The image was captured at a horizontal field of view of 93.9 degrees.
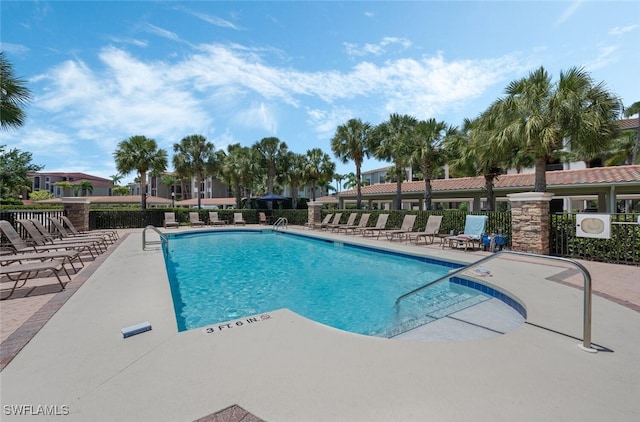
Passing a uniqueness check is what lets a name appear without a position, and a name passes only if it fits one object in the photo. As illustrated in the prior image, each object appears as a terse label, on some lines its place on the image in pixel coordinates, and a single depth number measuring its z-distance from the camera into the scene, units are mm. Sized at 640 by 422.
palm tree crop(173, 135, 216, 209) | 29703
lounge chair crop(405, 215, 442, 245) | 12445
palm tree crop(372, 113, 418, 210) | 19484
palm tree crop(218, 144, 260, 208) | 28812
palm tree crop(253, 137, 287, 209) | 29219
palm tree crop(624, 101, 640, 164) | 24709
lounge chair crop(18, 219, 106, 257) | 7875
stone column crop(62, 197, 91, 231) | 13656
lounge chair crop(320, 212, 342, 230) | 18250
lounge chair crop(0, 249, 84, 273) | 5564
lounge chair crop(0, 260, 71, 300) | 4648
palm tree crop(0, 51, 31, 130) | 8180
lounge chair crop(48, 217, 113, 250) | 9059
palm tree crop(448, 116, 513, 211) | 11688
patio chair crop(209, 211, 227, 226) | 22406
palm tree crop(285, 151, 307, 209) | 30000
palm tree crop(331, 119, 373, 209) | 23234
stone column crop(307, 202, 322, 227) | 20828
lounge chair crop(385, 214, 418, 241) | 13827
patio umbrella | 24658
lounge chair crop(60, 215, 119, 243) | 10891
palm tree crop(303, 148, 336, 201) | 29516
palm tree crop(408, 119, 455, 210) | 17156
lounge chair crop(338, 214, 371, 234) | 16288
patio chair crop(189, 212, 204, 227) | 20234
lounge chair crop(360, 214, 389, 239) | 15370
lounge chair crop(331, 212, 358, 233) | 17488
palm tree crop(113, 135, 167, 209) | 22578
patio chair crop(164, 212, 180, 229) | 19766
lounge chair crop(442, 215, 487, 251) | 10562
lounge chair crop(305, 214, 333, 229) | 19156
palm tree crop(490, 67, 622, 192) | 9436
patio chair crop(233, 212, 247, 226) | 23358
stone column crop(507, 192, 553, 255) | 9109
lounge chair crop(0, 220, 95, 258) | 6770
